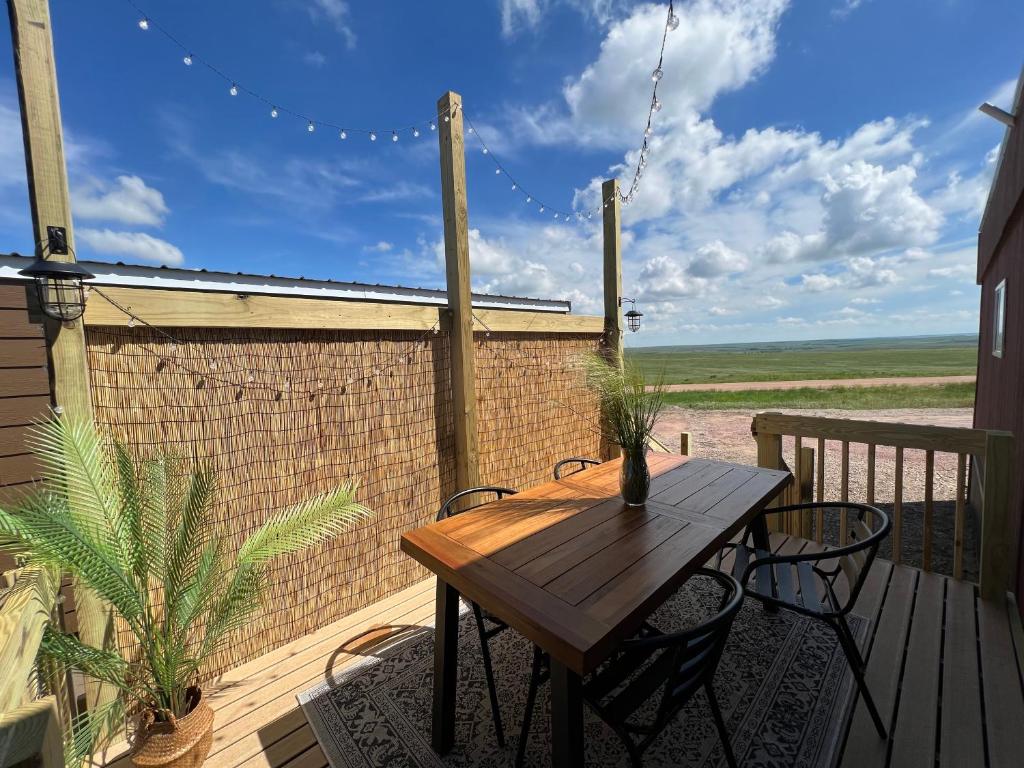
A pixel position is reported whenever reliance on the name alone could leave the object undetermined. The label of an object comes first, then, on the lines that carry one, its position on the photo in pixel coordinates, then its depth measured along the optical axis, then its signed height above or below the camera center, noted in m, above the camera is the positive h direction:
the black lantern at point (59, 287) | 1.34 +0.29
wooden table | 1.02 -0.65
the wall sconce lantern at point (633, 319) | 3.92 +0.33
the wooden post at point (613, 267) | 3.58 +0.77
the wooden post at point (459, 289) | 2.46 +0.43
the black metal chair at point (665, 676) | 1.03 -0.92
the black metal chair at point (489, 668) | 1.48 -1.08
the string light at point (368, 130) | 1.74 +1.35
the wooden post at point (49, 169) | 1.38 +0.67
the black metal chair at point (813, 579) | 1.44 -0.93
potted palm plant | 1.25 -0.67
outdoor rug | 1.44 -1.34
